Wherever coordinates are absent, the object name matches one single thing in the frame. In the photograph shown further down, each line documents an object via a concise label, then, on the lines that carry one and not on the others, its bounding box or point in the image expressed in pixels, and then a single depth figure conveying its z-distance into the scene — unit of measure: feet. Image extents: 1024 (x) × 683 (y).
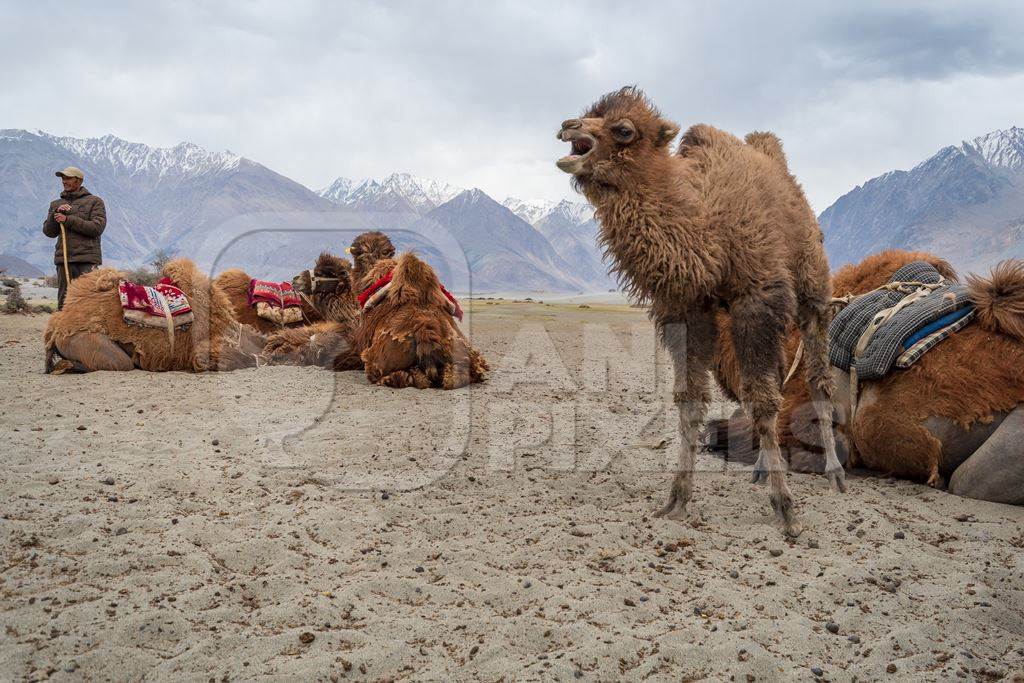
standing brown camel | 11.81
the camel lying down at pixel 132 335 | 25.80
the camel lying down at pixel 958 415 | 13.67
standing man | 30.66
